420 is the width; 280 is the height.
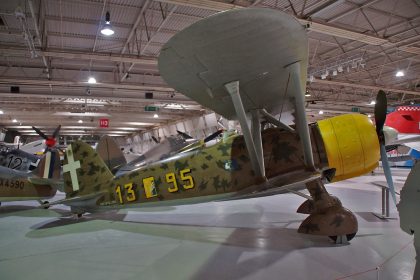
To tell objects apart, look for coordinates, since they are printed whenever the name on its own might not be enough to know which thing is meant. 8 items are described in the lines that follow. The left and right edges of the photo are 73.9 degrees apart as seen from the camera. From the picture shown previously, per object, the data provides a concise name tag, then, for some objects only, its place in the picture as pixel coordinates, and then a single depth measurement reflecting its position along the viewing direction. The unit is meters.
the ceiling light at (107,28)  7.31
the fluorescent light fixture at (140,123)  28.80
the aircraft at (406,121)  11.05
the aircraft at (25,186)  6.61
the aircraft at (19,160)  9.82
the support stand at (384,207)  5.02
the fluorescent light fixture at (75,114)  21.23
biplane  2.56
